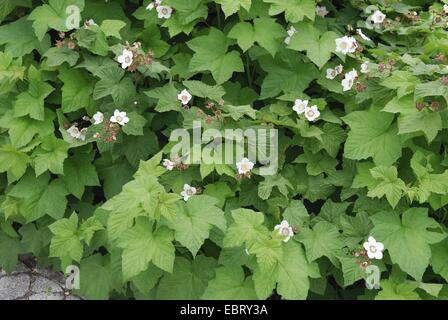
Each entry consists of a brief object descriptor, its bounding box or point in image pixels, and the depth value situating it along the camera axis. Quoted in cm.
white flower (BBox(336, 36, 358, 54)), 302
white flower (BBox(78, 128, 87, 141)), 307
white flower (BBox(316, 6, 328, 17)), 339
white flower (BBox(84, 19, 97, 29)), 305
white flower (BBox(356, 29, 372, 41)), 316
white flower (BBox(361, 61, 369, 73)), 290
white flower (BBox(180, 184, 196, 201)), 275
